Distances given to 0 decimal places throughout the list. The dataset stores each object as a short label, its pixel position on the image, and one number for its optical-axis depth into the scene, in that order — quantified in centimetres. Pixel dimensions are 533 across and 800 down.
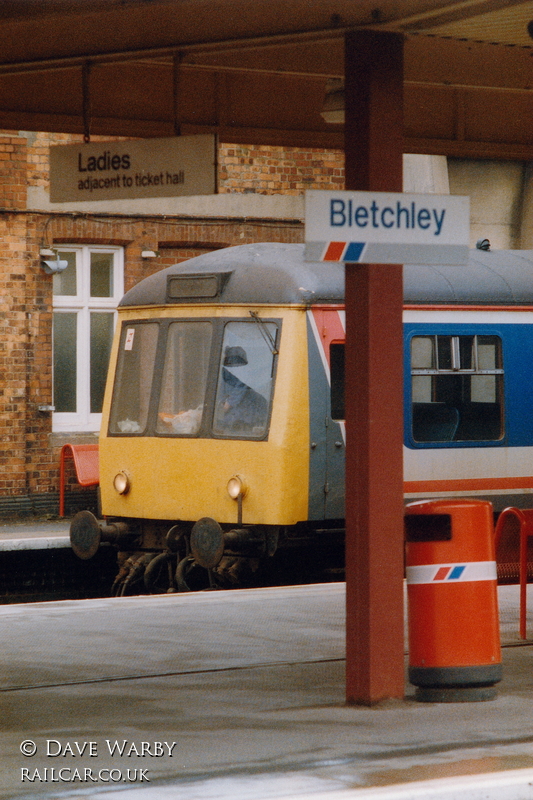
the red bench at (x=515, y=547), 1919
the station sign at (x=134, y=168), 1564
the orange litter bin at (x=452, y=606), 1469
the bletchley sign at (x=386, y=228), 1391
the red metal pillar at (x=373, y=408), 1441
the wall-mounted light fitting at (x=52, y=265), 3719
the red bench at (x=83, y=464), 3597
